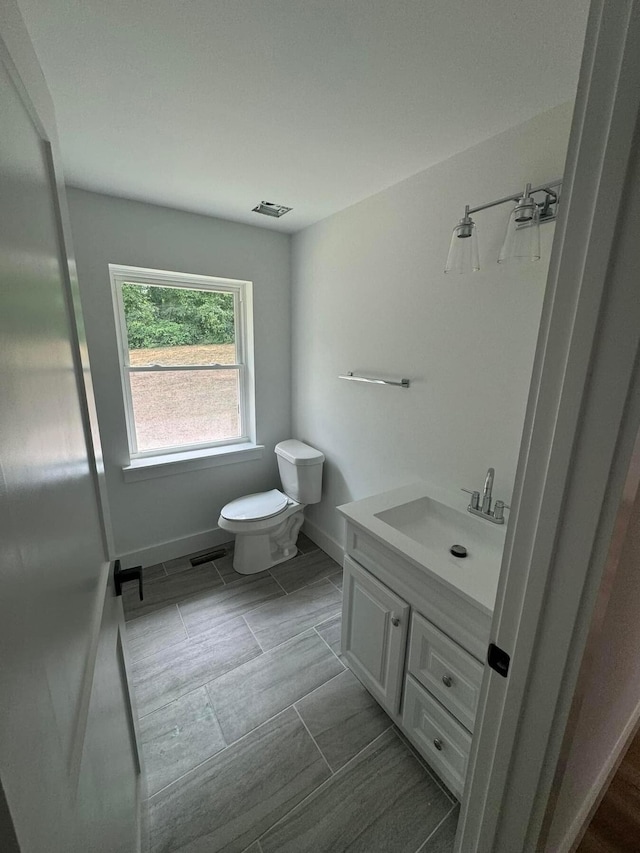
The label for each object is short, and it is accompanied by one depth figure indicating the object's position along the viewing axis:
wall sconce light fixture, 1.05
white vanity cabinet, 1.06
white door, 0.32
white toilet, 2.22
